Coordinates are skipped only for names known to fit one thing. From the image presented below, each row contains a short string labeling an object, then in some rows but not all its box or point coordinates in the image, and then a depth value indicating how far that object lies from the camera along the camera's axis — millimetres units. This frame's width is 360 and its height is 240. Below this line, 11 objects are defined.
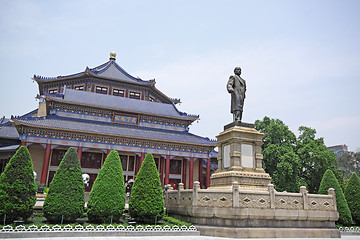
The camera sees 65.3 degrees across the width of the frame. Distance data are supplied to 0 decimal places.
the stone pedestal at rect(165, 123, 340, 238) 11969
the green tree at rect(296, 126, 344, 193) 32213
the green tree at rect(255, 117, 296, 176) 33531
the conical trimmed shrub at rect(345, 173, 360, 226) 17203
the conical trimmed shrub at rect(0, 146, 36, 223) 11334
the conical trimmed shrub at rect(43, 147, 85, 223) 11781
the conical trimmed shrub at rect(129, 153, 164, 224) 13047
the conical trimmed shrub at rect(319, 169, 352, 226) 16125
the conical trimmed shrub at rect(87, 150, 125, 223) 12422
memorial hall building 29641
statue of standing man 15031
